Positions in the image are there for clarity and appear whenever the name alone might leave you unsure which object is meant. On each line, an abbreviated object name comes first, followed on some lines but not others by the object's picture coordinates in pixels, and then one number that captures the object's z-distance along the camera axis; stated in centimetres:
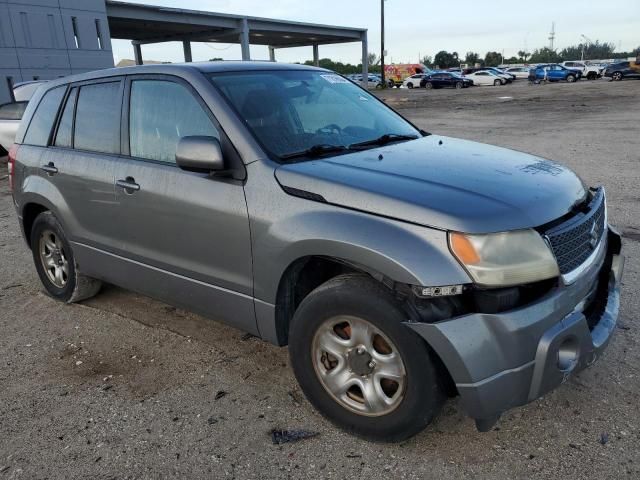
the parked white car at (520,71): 5980
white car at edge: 1176
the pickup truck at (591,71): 4753
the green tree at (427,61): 11694
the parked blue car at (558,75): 4661
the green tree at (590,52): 12488
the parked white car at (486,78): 4938
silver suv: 238
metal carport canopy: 3412
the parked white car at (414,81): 5083
